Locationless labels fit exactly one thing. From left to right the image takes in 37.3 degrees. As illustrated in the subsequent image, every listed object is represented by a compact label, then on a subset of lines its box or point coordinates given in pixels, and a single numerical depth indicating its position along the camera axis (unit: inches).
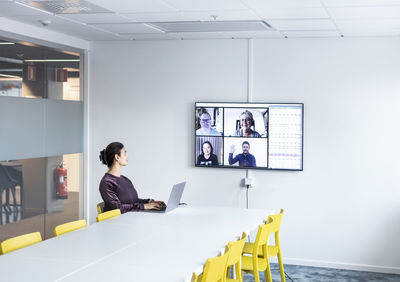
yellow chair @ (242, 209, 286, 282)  188.5
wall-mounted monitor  271.7
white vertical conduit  277.3
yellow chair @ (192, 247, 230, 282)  130.4
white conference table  129.4
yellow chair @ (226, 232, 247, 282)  149.6
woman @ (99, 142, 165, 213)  218.6
